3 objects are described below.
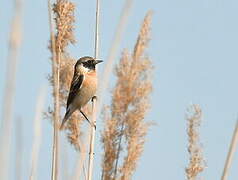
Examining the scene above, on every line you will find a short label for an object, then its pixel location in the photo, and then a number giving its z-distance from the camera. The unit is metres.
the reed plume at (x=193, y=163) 5.50
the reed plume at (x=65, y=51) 6.70
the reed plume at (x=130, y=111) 4.25
